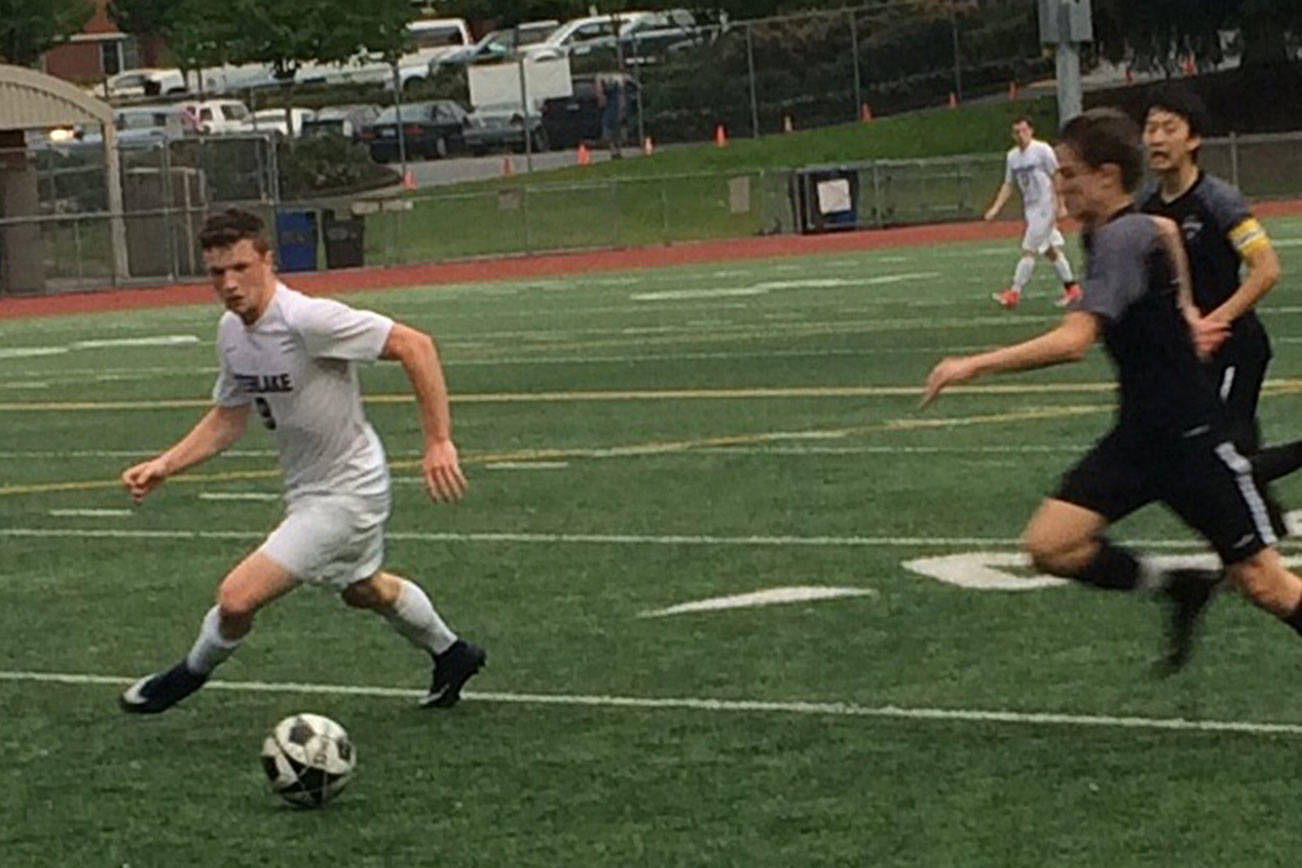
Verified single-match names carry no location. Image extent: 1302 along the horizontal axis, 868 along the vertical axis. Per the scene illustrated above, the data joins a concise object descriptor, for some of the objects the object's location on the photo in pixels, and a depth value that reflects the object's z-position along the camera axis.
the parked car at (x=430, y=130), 61.38
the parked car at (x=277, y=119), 61.22
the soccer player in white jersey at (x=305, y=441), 9.17
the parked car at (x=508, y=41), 71.75
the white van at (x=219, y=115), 64.38
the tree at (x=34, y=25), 77.44
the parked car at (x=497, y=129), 60.25
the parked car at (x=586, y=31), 70.24
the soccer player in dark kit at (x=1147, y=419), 8.47
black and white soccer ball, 8.26
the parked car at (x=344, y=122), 59.88
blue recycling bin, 43.91
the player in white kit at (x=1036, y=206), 27.70
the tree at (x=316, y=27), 69.38
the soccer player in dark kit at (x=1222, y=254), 10.59
